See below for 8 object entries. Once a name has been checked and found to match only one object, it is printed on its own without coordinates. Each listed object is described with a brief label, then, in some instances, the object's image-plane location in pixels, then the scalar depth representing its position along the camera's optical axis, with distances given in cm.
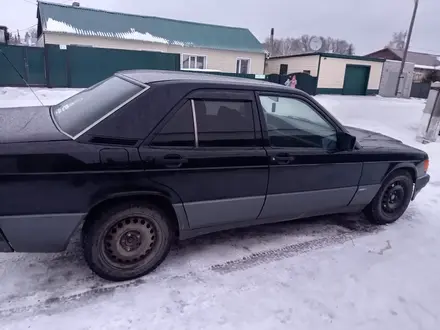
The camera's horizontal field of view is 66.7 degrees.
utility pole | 2778
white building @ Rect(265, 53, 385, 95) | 2448
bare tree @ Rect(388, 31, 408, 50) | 7644
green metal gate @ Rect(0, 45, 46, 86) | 1627
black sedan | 238
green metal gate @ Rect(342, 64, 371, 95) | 2628
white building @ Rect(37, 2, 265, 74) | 2059
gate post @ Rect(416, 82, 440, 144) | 919
